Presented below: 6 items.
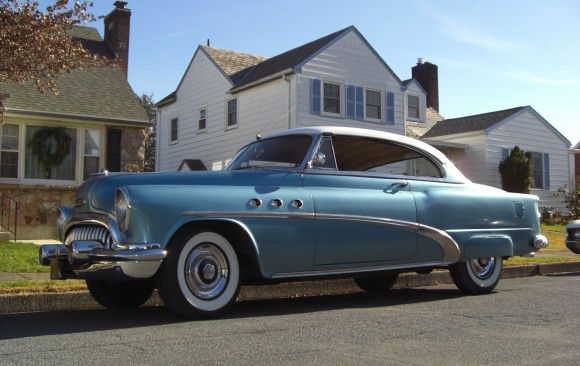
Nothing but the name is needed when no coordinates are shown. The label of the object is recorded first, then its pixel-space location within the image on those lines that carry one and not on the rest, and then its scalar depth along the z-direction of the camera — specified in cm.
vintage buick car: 494
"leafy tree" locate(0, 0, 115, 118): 962
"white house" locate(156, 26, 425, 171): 1947
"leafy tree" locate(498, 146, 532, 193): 2292
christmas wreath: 1512
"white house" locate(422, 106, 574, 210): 2392
